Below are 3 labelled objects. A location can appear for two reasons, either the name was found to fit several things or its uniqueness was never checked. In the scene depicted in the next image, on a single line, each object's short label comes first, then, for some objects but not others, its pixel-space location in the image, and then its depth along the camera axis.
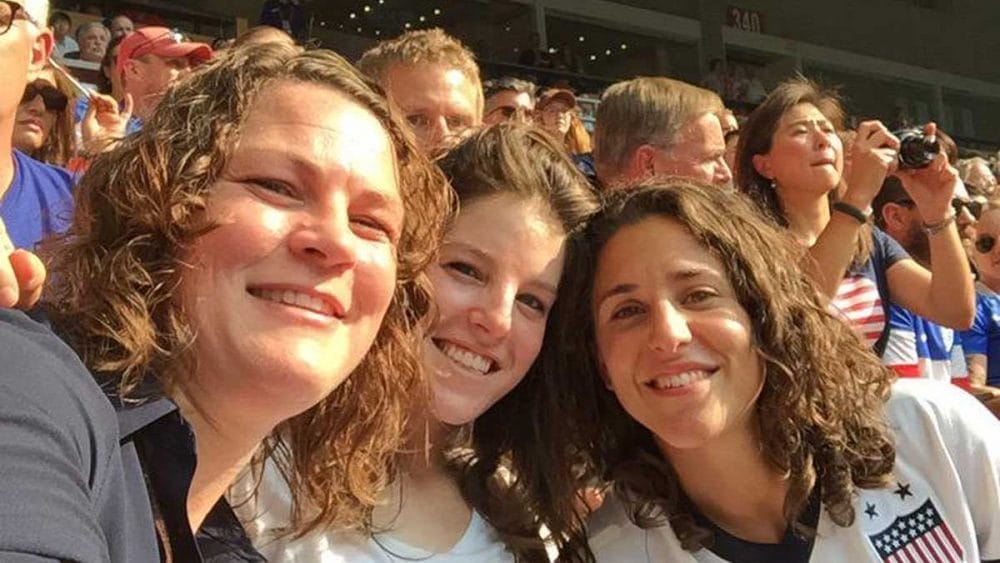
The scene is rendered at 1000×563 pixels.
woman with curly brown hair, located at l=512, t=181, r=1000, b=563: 1.66
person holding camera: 2.62
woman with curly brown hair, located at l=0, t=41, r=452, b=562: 0.98
